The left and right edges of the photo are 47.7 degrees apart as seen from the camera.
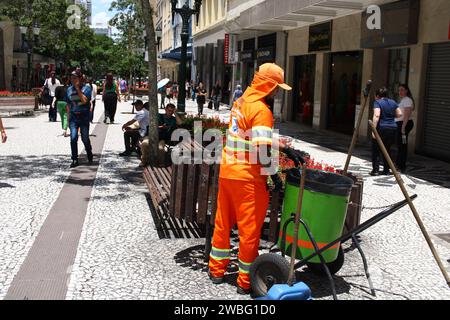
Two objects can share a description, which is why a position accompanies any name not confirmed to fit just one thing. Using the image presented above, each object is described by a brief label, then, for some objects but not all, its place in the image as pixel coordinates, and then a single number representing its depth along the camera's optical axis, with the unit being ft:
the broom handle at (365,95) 13.38
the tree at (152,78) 28.71
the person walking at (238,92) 76.65
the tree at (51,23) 98.68
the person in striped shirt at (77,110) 30.86
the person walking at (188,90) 137.39
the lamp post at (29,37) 97.36
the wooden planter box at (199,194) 16.55
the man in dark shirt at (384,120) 31.42
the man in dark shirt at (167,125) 30.22
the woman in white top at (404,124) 34.12
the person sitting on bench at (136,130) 34.37
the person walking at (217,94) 93.71
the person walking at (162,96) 92.80
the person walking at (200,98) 79.71
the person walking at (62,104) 49.15
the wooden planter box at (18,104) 66.95
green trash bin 12.91
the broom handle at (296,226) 12.02
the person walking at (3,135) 25.17
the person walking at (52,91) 61.53
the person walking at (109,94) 55.98
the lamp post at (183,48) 41.66
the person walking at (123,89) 120.88
